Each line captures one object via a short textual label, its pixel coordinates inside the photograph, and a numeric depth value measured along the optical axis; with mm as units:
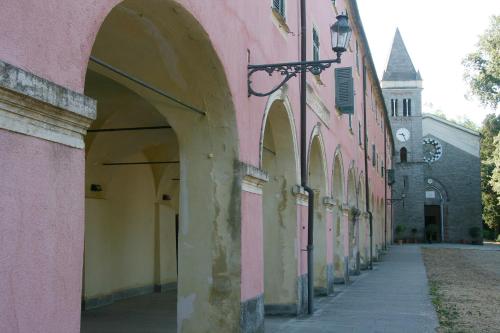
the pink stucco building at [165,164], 3572
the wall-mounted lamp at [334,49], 8227
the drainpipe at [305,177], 12047
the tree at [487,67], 38938
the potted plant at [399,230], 56406
